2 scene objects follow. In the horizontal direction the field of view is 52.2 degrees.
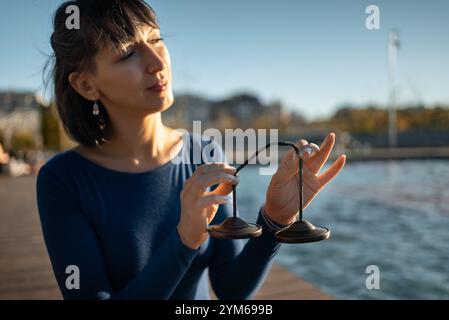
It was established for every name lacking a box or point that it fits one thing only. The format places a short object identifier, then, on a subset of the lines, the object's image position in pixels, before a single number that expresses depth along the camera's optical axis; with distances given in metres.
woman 0.98
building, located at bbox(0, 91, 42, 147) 19.80
